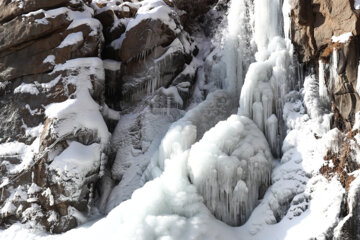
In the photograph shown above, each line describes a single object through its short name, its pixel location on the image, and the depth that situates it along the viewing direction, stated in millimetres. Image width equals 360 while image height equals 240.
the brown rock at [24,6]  12336
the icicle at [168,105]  12383
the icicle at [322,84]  9172
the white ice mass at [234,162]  8203
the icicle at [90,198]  10652
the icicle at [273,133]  9758
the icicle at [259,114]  10039
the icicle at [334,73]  8688
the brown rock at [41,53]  12031
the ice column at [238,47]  12195
